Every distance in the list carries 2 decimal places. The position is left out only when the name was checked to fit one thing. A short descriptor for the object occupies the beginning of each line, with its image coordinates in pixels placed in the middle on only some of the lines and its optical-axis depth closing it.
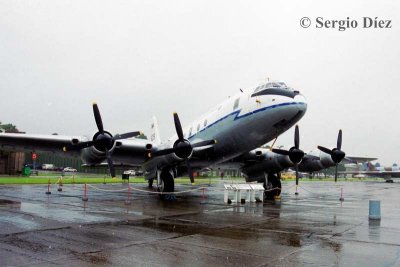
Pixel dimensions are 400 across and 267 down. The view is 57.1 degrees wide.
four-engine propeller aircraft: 18.23
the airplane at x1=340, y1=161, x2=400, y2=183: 86.43
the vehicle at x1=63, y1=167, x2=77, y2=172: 102.67
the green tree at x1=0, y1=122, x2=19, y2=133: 96.12
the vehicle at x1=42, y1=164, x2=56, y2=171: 108.65
